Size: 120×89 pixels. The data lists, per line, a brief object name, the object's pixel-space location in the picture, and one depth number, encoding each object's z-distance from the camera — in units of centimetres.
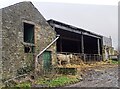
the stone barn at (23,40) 1474
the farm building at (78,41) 2237
